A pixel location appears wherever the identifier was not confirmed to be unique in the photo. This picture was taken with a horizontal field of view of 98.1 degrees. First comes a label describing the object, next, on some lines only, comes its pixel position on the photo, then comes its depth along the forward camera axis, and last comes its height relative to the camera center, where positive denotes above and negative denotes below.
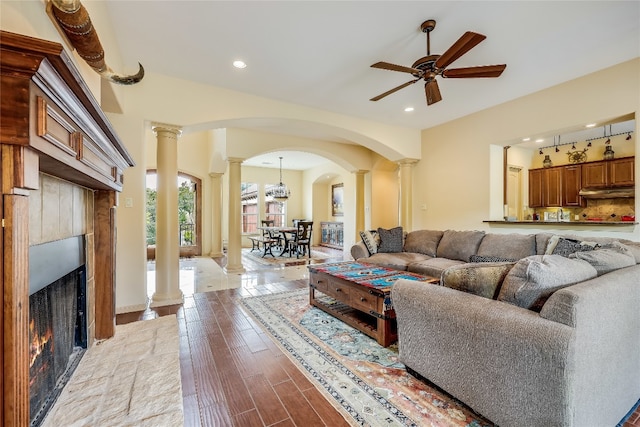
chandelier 8.45 +0.67
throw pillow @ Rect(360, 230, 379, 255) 4.57 -0.44
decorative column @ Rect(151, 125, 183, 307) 3.49 -0.04
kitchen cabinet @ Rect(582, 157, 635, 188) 4.96 +0.73
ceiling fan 2.44 +1.37
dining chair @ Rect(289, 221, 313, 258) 7.11 -0.60
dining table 7.09 -0.48
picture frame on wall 9.95 +0.54
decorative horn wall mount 1.44 +1.05
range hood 4.96 +0.36
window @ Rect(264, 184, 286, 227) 9.94 +0.19
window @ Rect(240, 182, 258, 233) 9.62 +0.27
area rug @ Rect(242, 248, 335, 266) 6.40 -1.08
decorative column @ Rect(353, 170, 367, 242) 7.35 +0.39
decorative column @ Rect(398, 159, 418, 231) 5.82 +0.42
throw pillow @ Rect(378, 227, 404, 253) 4.64 -0.44
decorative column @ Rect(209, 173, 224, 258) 7.51 +0.04
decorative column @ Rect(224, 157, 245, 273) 5.41 -0.34
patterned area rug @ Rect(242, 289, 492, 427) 1.54 -1.11
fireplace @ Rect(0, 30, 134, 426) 0.79 +0.24
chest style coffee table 2.32 -0.76
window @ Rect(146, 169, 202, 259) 7.50 +0.10
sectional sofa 1.16 -0.60
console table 9.25 -0.67
